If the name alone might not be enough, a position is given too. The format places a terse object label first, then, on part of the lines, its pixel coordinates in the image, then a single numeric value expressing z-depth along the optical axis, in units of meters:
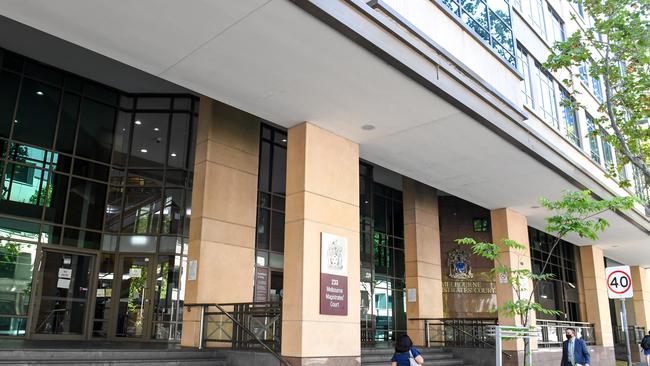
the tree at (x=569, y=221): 8.77
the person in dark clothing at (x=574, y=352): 11.27
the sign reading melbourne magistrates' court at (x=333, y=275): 10.30
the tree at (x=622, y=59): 12.79
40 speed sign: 10.48
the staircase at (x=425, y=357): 12.77
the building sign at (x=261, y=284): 15.50
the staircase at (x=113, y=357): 8.52
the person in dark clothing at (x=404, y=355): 7.54
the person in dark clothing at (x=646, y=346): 19.87
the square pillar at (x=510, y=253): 16.20
